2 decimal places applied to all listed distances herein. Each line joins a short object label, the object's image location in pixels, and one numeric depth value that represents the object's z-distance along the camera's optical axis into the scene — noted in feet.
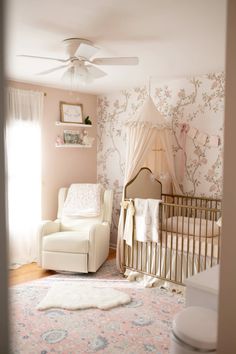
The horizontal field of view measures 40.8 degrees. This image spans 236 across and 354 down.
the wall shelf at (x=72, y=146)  15.26
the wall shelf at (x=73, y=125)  15.04
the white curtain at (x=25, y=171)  13.52
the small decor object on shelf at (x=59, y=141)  15.24
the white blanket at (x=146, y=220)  11.40
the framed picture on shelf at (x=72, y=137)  15.74
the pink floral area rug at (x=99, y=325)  7.84
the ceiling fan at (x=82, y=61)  8.49
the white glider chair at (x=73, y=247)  12.36
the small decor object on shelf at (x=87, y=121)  16.29
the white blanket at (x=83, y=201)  14.08
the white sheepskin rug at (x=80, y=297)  9.91
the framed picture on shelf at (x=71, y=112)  15.43
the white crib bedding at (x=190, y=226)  11.24
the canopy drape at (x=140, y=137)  12.75
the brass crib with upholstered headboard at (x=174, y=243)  10.66
